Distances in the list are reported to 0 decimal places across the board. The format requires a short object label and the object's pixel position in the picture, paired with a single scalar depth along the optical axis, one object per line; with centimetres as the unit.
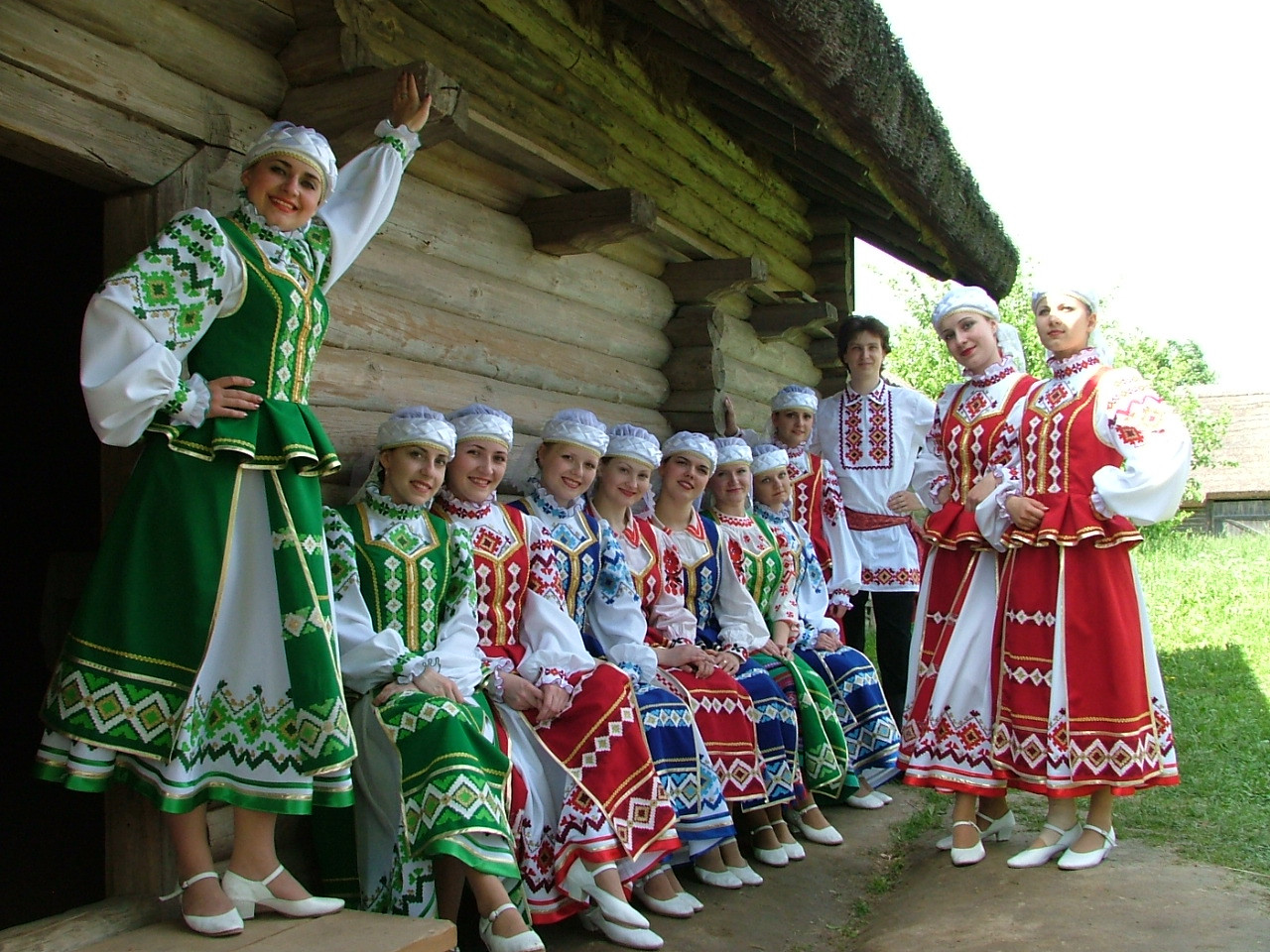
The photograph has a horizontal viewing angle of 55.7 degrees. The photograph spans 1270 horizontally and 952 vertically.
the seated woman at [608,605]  371
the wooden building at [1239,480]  2017
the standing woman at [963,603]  391
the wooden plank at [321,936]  245
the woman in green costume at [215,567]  247
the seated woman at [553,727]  328
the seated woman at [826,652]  480
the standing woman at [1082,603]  367
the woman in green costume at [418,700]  291
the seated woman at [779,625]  443
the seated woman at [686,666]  379
